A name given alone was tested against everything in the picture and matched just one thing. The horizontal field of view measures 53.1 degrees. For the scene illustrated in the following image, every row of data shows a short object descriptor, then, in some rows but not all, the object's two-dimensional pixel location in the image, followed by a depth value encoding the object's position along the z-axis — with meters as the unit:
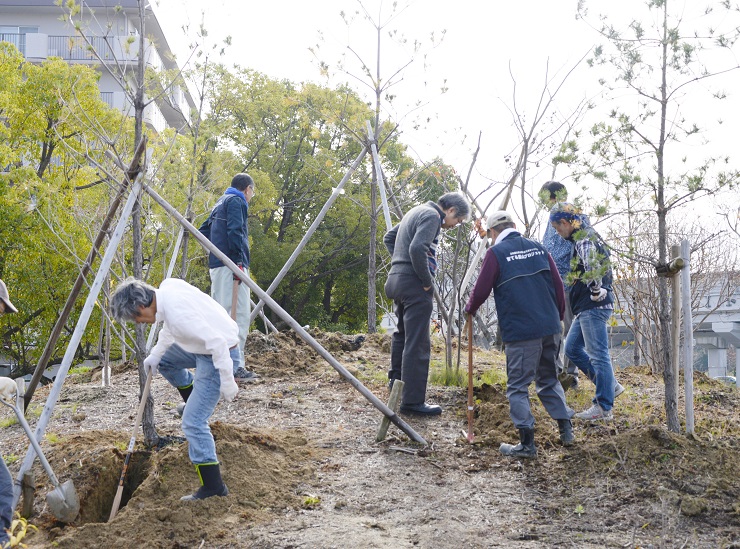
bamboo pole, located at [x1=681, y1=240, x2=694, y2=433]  4.86
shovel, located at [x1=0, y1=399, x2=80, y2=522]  4.38
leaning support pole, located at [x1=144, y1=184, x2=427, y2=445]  5.05
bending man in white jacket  4.13
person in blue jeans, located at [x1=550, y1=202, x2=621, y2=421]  5.26
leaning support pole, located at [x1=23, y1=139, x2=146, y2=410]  4.86
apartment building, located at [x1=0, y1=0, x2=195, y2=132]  29.95
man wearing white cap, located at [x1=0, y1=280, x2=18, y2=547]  3.61
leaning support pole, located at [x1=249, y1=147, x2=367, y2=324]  7.46
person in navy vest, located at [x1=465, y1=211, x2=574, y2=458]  4.81
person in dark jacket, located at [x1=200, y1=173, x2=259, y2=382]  6.71
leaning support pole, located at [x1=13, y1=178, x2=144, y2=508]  4.44
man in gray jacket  5.52
